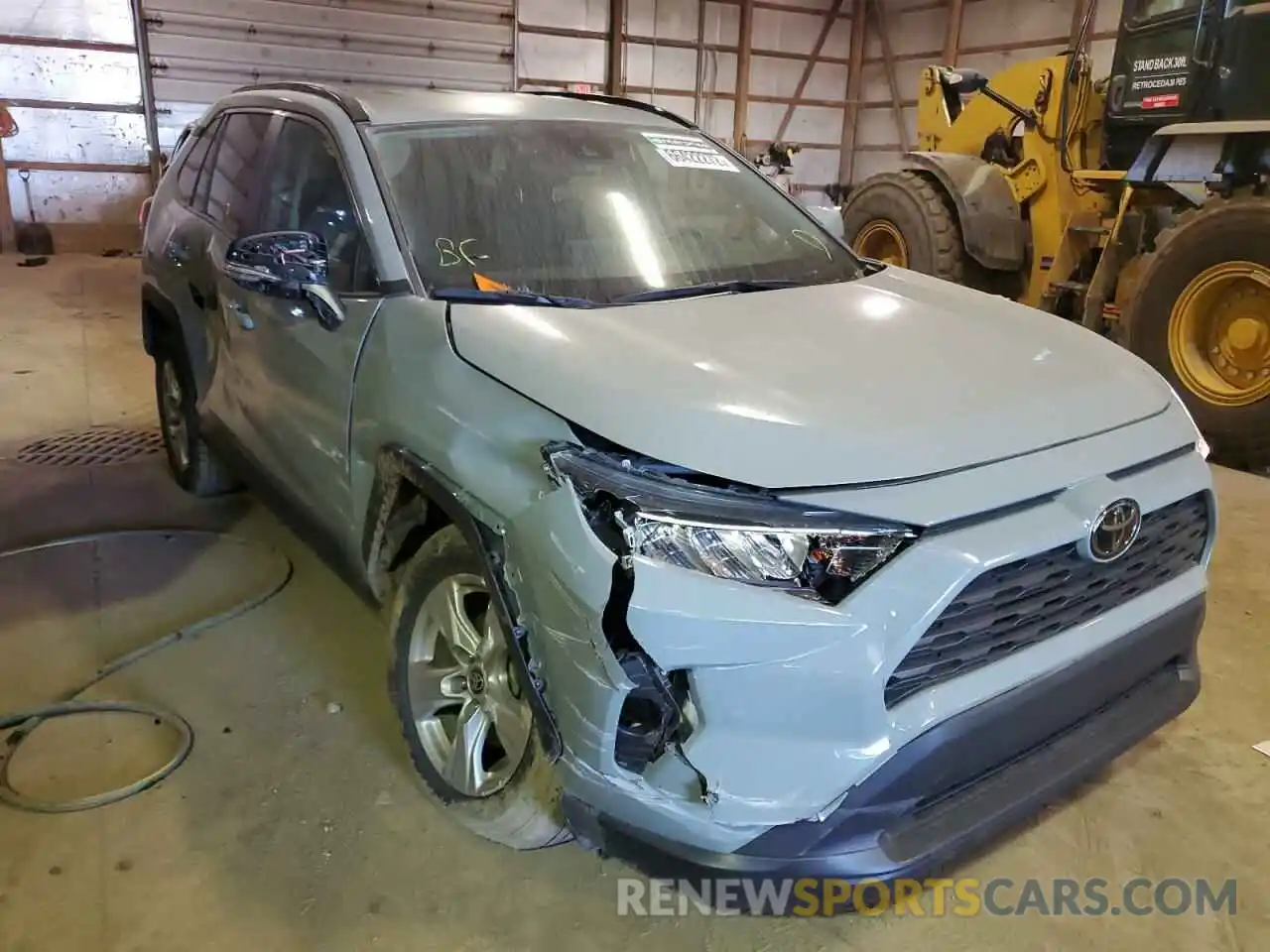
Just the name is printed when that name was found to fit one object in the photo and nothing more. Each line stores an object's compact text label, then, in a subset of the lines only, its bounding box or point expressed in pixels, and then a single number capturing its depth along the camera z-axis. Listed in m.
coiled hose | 2.32
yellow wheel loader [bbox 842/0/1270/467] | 5.02
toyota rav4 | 1.60
